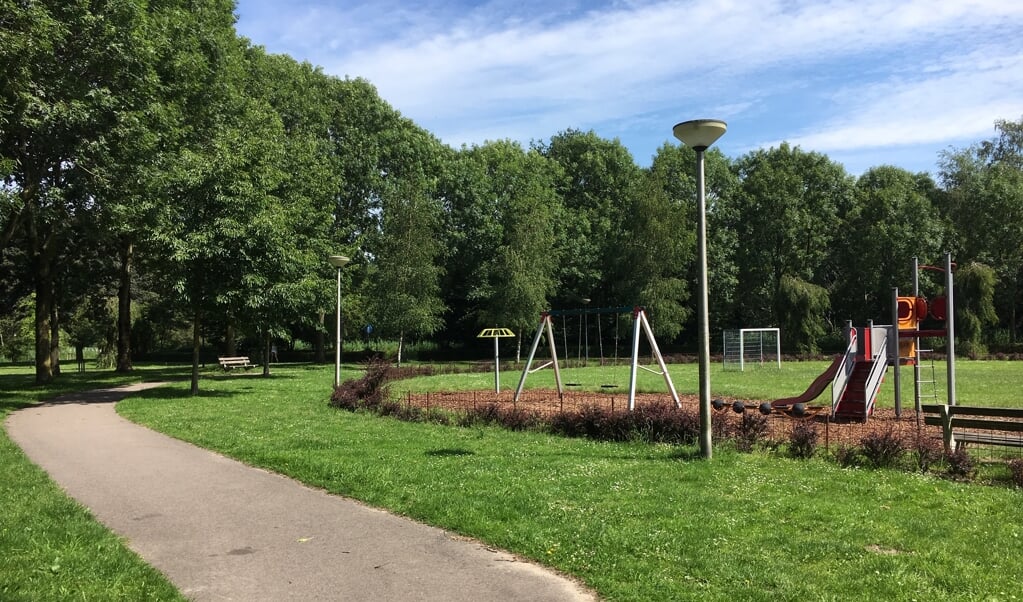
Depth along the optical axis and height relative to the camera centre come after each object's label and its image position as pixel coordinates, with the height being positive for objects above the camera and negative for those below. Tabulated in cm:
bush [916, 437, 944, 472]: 864 -170
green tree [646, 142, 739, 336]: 4594 +654
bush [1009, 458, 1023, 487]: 765 -170
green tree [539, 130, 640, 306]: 5003 +907
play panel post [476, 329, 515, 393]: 2057 -20
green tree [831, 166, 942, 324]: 4941 +589
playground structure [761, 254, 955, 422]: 1405 -80
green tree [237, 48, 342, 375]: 2138 +524
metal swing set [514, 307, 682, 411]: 1463 -33
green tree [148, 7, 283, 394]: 2031 +338
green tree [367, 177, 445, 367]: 3684 +308
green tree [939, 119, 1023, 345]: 4800 +708
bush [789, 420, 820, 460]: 950 -167
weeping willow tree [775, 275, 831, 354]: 4600 +62
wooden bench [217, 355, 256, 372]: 3411 -161
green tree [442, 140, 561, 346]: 4047 +608
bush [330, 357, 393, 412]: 1641 -155
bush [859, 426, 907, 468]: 882 -166
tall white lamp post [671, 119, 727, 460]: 876 +134
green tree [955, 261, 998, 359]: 4328 +96
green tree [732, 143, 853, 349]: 5209 +771
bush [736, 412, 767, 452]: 1005 -161
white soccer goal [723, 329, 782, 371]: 3859 -162
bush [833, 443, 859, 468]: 907 -179
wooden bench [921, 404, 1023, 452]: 883 -136
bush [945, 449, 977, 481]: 814 -174
